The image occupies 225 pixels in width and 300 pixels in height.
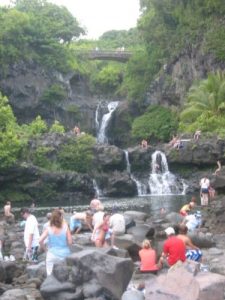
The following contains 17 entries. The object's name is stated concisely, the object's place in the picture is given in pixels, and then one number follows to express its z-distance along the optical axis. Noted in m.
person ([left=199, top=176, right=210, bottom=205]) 34.25
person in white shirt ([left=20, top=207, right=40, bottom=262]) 17.09
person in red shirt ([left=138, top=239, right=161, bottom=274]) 15.59
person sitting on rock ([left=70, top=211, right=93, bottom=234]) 22.55
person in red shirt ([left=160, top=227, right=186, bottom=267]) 14.73
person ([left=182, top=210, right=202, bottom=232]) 24.48
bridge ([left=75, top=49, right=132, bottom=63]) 75.25
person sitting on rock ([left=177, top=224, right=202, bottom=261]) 15.70
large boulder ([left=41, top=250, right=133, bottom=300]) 12.60
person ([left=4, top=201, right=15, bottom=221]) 32.16
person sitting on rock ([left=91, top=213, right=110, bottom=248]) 17.81
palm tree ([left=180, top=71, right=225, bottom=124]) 51.59
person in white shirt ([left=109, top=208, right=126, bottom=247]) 20.33
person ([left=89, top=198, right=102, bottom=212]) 20.53
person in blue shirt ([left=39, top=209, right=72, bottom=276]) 12.92
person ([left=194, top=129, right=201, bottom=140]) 47.56
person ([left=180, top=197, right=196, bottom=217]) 27.24
